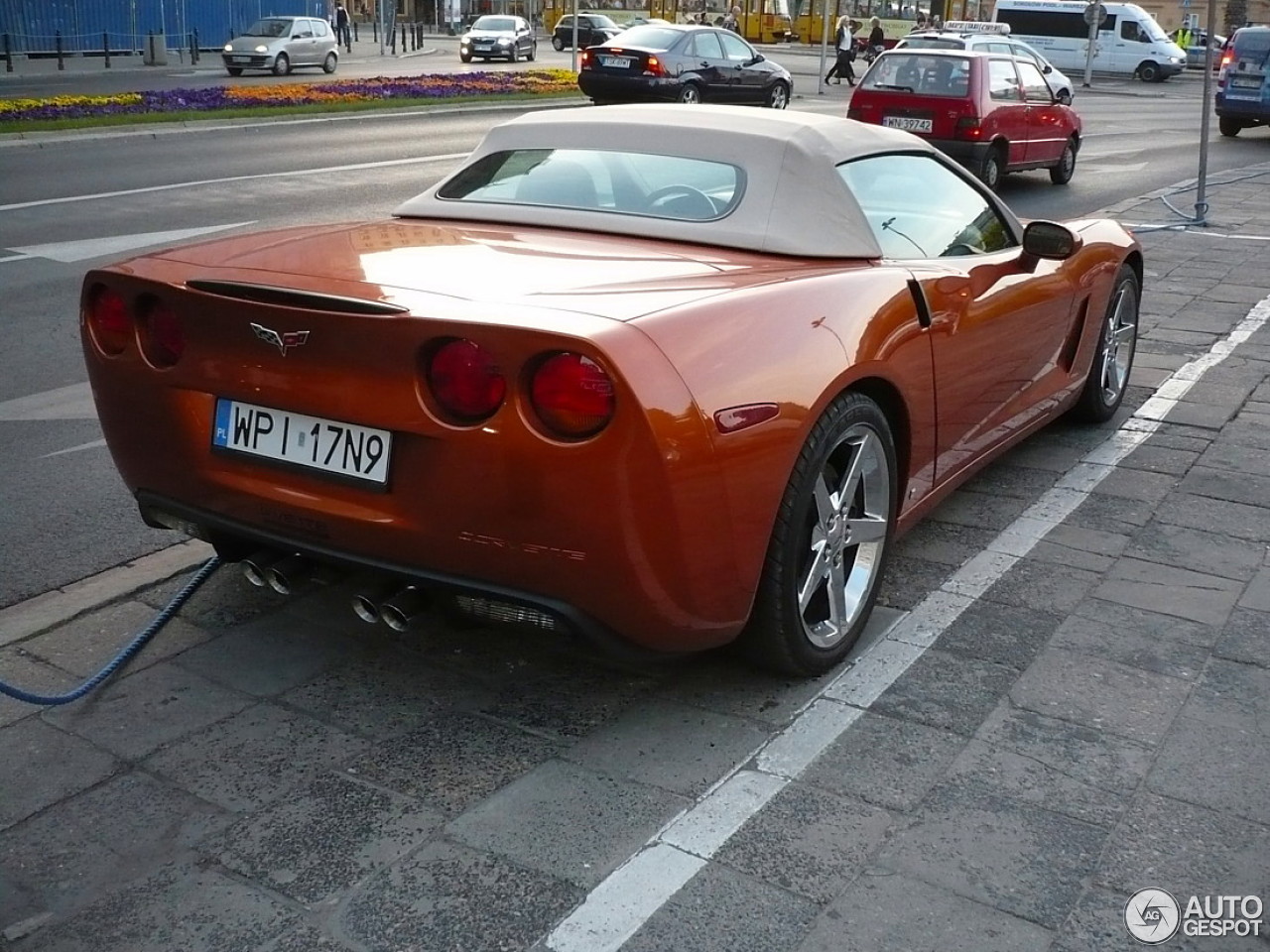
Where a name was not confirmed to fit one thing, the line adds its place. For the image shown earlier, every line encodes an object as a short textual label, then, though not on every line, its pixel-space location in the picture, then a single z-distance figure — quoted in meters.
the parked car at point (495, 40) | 45.03
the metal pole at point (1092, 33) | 43.50
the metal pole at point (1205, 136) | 11.22
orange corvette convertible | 2.98
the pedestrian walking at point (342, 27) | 55.91
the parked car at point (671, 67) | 25.05
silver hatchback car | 36.53
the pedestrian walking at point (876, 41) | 42.66
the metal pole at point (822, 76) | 35.76
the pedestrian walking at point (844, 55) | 38.62
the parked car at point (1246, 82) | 24.67
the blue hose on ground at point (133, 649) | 3.38
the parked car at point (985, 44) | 25.52
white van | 48.47
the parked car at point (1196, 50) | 58.53
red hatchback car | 15.98
